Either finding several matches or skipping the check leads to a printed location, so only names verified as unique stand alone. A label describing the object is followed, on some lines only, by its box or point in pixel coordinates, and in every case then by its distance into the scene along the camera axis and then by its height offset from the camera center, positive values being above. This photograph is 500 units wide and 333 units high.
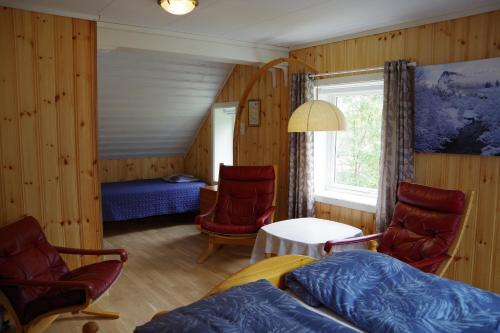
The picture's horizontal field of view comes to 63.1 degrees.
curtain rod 3.74 +0.65
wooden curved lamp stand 3.88 +0.38
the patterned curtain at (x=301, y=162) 4.33 -0.28
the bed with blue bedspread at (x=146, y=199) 5.07 -0.82
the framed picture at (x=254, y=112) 5.19 +0.31
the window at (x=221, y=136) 5.98 +0.00
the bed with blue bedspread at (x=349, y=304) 1.59 -0.72
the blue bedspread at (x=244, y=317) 1.54 -0.71
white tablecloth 3.05 -0.78
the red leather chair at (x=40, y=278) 2.44 -0.92
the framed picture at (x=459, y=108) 2.99 +0.24
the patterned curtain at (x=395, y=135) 3.49 +0.02
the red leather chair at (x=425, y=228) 2.90 -0.68
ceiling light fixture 2.73 +0.89
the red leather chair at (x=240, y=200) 4.18 -0.68
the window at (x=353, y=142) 4.05 -0.05
